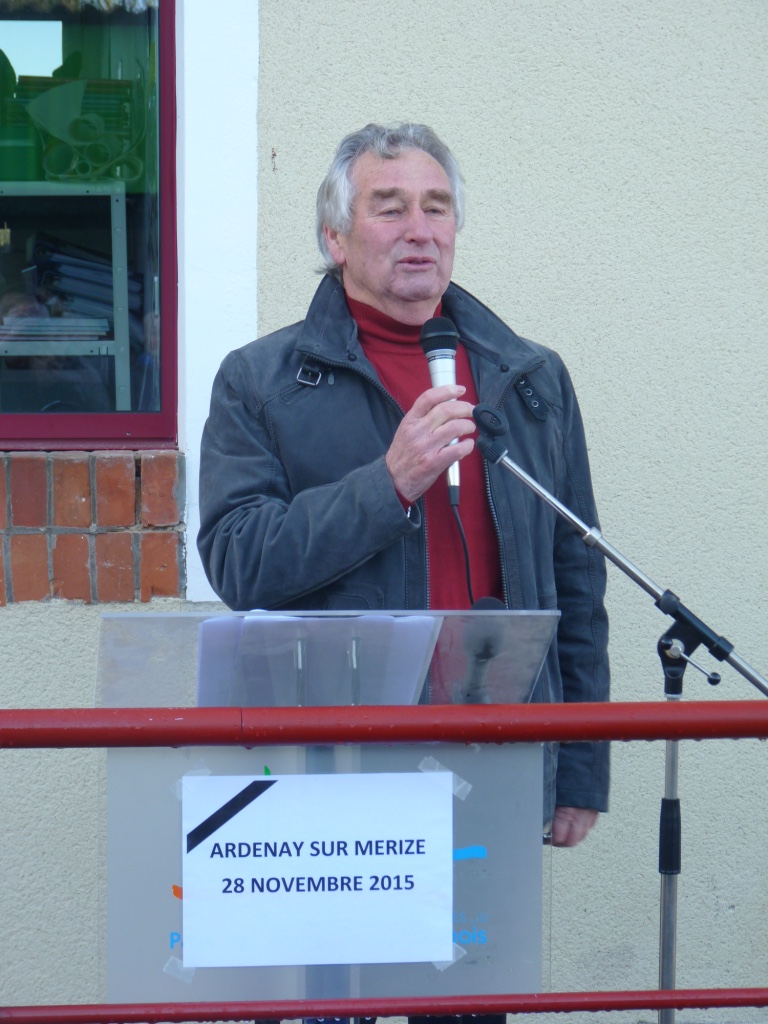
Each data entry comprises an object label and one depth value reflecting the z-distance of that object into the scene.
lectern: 5.66
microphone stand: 5.95
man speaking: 6.18
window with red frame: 7.96
